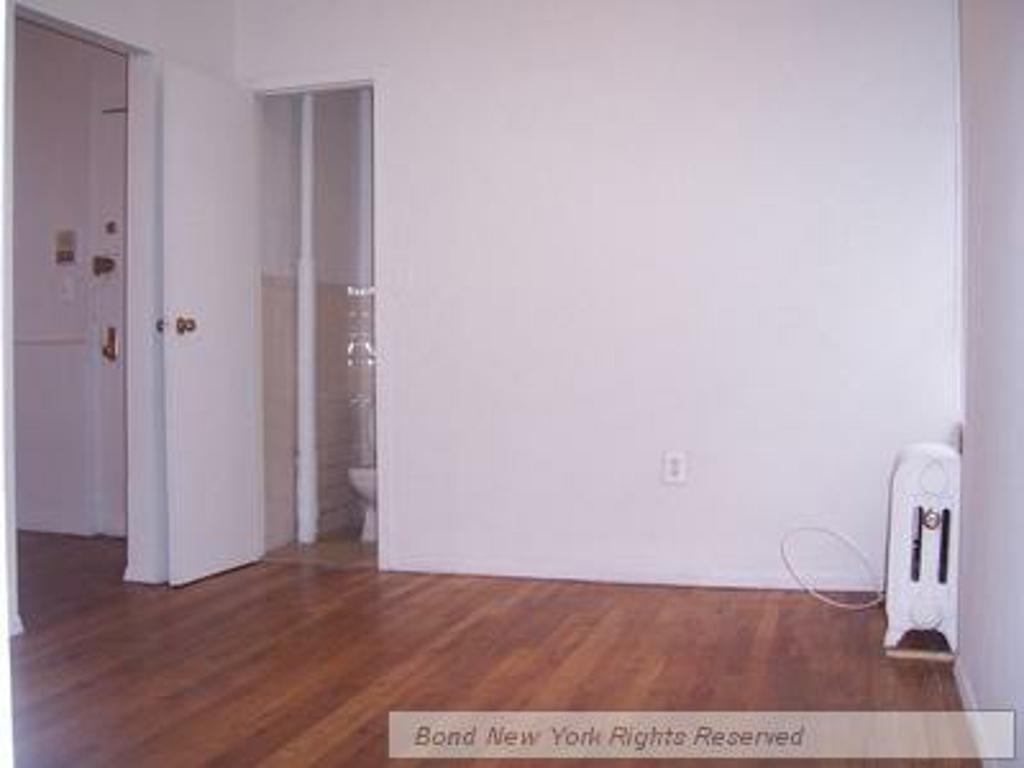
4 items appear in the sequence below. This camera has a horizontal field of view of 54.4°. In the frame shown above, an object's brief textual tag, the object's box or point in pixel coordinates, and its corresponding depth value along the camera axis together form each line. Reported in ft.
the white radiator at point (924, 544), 9.43
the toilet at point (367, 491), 15.17
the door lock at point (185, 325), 12.45
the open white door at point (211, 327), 12.42
